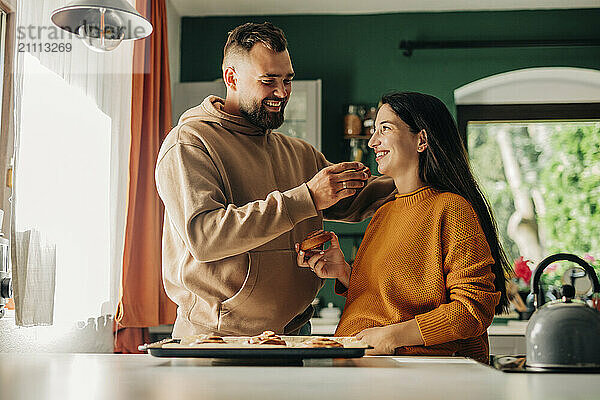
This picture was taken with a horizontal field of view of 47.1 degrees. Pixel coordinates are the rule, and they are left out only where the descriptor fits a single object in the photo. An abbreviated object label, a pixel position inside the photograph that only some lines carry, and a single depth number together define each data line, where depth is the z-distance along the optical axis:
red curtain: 3.20
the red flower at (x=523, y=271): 3.90
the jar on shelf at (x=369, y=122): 4.20
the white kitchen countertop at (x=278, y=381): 0.86
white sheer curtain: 2.10
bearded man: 1.66
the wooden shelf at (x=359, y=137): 4.24
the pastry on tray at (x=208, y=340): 1.24
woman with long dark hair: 1.57
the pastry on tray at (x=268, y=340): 1.25
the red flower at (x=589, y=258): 4.10
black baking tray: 1.15
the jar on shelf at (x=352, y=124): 4.23
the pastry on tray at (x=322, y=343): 1.20
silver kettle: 1.11
